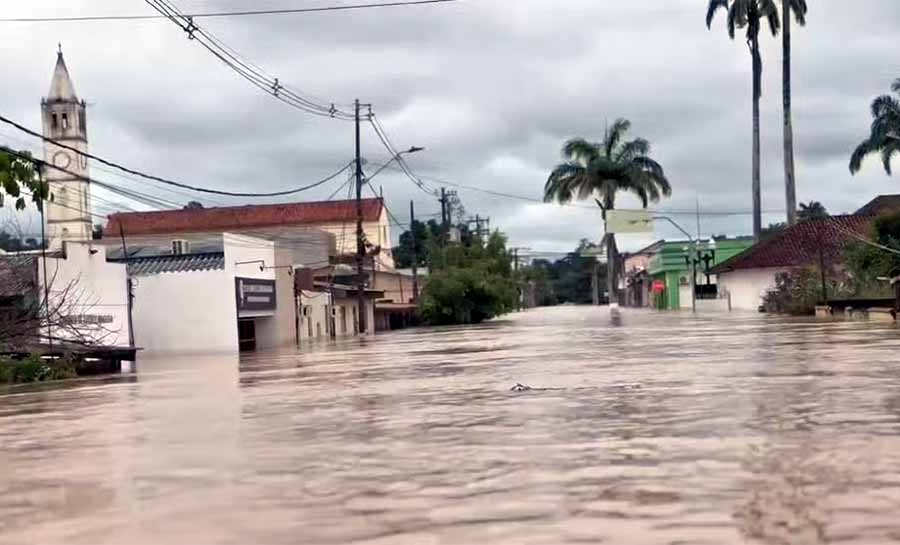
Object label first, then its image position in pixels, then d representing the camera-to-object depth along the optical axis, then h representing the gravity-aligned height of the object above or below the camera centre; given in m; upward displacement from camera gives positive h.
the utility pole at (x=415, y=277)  76.01 +1.70
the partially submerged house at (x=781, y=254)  57.91 +1.80
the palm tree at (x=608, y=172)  71.19 +7.84
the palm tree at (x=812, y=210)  118.71 +8.33
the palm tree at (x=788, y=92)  55.28 +9.82
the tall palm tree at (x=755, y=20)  56.88 +13.93
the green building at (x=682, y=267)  83.12 +1.97
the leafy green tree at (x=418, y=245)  121.73 +6.69
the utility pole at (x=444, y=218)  86.89 +6.56
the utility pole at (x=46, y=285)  25.06 +0.83
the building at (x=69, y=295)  27.23 +0.59
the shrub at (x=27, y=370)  24.09 -1.19
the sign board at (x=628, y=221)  63.94 +4.19
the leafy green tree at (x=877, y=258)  41.34 +0.98
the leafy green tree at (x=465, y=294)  67.62 +0.32
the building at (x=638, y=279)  115.25 +1.50
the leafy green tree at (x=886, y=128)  52.84 +7.42
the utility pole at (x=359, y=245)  52.16 +2.77
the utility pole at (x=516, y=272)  82.60 +1.92
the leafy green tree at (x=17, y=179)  18.34 +2.35
